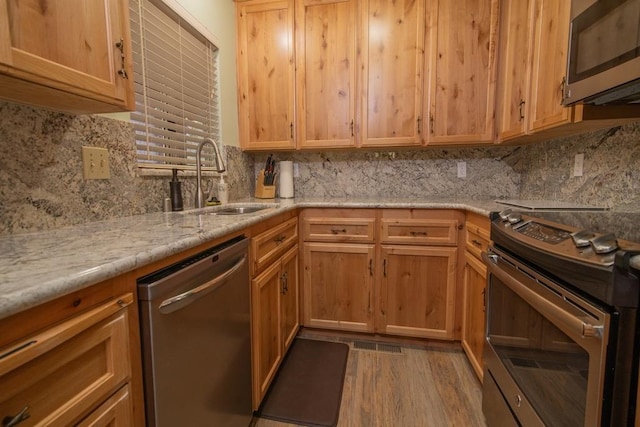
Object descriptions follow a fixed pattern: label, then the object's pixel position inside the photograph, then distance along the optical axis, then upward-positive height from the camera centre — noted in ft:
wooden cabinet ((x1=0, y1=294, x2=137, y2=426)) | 1.60 -1.11
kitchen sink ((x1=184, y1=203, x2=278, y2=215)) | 5.91 -0.47
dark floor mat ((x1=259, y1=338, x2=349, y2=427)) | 4.92 -3.53
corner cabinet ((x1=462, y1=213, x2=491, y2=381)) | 5.31 -1.95
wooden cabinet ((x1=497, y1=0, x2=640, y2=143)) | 4.39 +1.79
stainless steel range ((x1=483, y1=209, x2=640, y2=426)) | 2.24 -1.17
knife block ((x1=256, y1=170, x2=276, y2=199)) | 8.31 -0.13
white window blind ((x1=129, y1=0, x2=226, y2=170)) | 5.02 +1.80
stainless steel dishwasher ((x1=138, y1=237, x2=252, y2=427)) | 2.55 -1.51
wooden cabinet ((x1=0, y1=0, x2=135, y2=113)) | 2.39 +1.14
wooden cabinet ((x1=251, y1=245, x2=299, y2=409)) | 4.61 -2.26
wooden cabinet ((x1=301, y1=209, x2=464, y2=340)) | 6.59 -1.87
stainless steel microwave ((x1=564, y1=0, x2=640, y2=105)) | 3.14 +1.46
